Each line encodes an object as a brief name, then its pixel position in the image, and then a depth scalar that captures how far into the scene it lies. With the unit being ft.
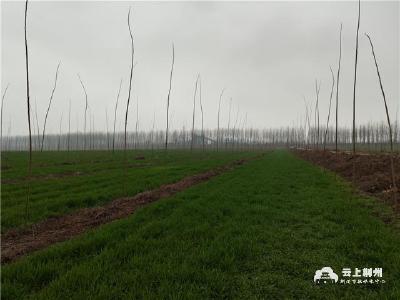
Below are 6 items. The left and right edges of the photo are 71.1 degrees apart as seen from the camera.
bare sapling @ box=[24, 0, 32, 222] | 19.40
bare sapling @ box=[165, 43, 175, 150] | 57.49
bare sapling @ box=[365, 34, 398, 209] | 25.04
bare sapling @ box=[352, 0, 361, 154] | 30.76
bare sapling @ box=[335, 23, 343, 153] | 41.02
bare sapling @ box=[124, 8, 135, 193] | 34.94
